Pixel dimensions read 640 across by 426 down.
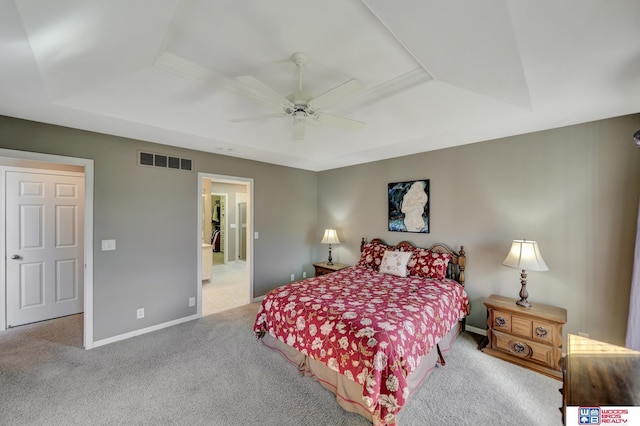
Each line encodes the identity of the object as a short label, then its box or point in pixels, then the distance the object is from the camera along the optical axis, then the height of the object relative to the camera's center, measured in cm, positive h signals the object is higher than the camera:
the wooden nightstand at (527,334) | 242 -122
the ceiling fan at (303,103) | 171 +79
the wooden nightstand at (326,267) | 450 -105
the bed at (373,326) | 179 -99
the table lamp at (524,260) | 259 -49
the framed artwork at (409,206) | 381 +6
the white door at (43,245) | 341 -61
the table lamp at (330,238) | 468 -54
